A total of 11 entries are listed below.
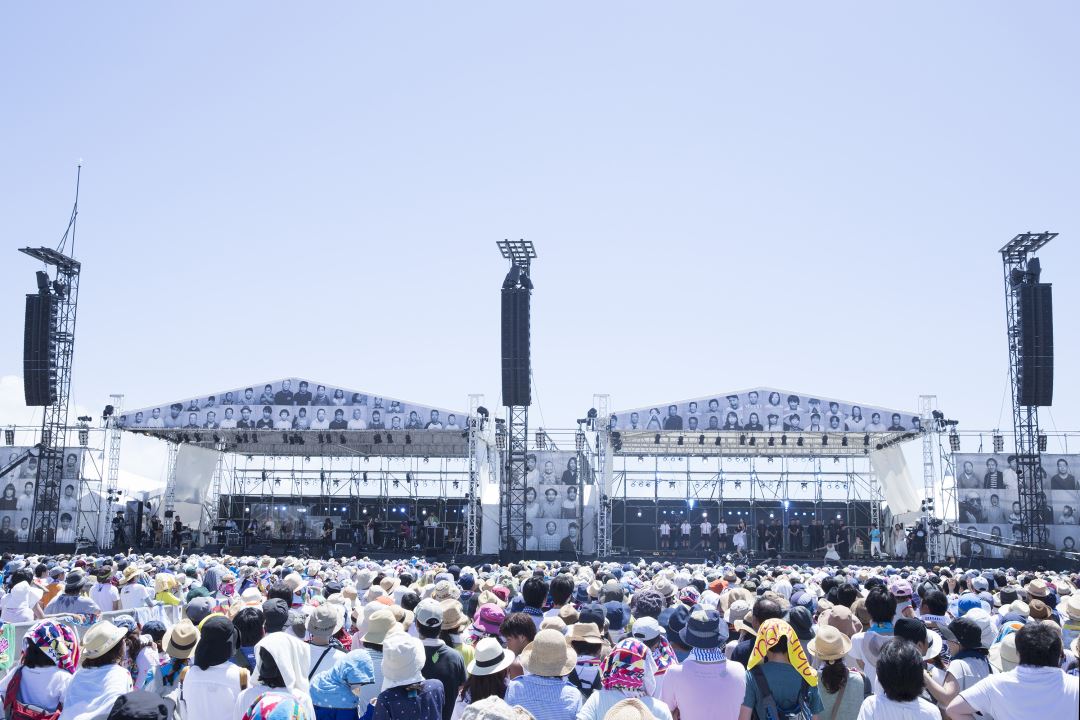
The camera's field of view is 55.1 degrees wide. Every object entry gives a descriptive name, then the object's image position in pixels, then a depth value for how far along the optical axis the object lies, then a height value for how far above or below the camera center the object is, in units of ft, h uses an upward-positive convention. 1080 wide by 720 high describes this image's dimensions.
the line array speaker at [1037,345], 82.48 +12.17
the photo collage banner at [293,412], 90.63 +7.36
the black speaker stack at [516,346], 79.71 +11.53
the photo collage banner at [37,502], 93.09 -0.67
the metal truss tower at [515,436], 79.92 +4.69
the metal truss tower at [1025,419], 83.61 +6.51
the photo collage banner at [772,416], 87.04 +6.87
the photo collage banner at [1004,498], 86.94 +0.04
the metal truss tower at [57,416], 92.17 +7.09
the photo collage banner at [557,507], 88.28 -0.88
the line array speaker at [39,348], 90.53 +12.79
